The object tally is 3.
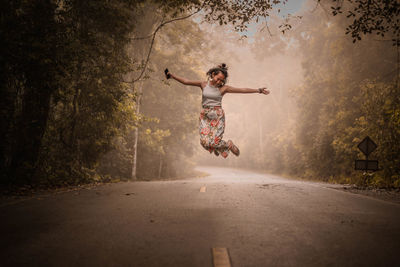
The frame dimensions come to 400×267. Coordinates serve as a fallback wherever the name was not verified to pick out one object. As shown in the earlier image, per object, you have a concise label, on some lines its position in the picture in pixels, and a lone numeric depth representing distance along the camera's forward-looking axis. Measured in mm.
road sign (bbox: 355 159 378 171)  12103
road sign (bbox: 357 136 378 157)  12750
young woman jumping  6691
